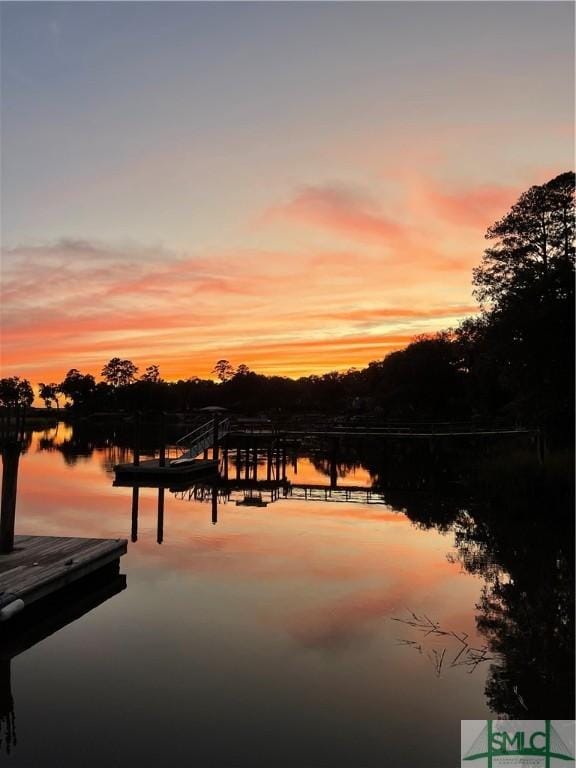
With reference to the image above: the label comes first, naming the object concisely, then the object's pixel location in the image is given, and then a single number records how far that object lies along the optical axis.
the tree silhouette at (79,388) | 165.38
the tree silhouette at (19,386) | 175.40
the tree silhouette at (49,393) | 185.25
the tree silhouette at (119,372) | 186.00
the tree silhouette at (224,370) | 183.50
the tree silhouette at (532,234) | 40.44
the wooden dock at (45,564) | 10.24
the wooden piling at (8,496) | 12.68
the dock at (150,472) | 32.94
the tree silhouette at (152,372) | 187.80
